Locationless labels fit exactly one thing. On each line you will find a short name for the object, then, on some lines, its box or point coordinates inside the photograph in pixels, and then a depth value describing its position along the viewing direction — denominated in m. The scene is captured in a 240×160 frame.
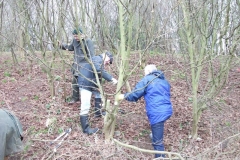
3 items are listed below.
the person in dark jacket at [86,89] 4.78
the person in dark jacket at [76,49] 5.05
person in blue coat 4.39
